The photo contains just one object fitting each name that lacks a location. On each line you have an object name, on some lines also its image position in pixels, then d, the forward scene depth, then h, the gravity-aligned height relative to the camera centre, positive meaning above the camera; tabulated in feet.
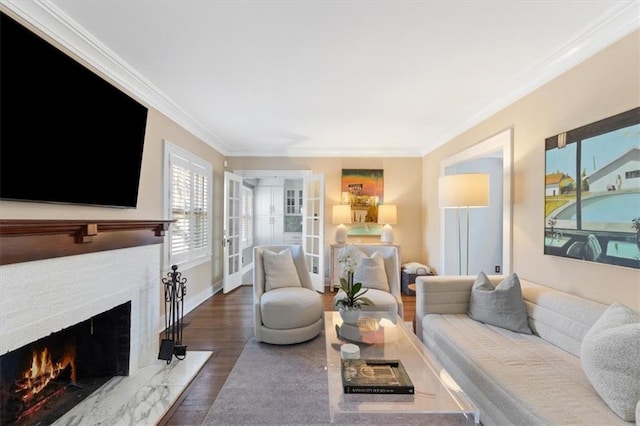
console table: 14.92 -2.74
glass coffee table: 4.25 -2.94
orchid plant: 7.23 -1.73
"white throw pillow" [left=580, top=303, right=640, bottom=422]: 3.79 -2.13
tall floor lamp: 8.50 +0.85
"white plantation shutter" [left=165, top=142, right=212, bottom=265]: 10.64 +0.44
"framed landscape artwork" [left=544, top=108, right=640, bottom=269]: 5.31 +0.58
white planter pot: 7.06 -2.55
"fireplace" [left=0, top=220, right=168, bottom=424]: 4.57 -1.42
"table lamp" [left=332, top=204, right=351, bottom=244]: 15.51 -0.02
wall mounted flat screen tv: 4.75 +1.84
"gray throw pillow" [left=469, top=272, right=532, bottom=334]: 6.77 -2.27
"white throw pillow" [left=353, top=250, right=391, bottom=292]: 10.04 -2.15
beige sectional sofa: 4.12 -2.77
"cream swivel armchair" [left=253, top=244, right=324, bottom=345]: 8.80 -2.79
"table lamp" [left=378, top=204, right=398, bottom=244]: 15.61 -0.12
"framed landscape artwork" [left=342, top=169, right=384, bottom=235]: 16.37 +1.48
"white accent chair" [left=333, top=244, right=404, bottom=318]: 8.93 -2.62
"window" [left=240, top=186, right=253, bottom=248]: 18.75 -0.27
